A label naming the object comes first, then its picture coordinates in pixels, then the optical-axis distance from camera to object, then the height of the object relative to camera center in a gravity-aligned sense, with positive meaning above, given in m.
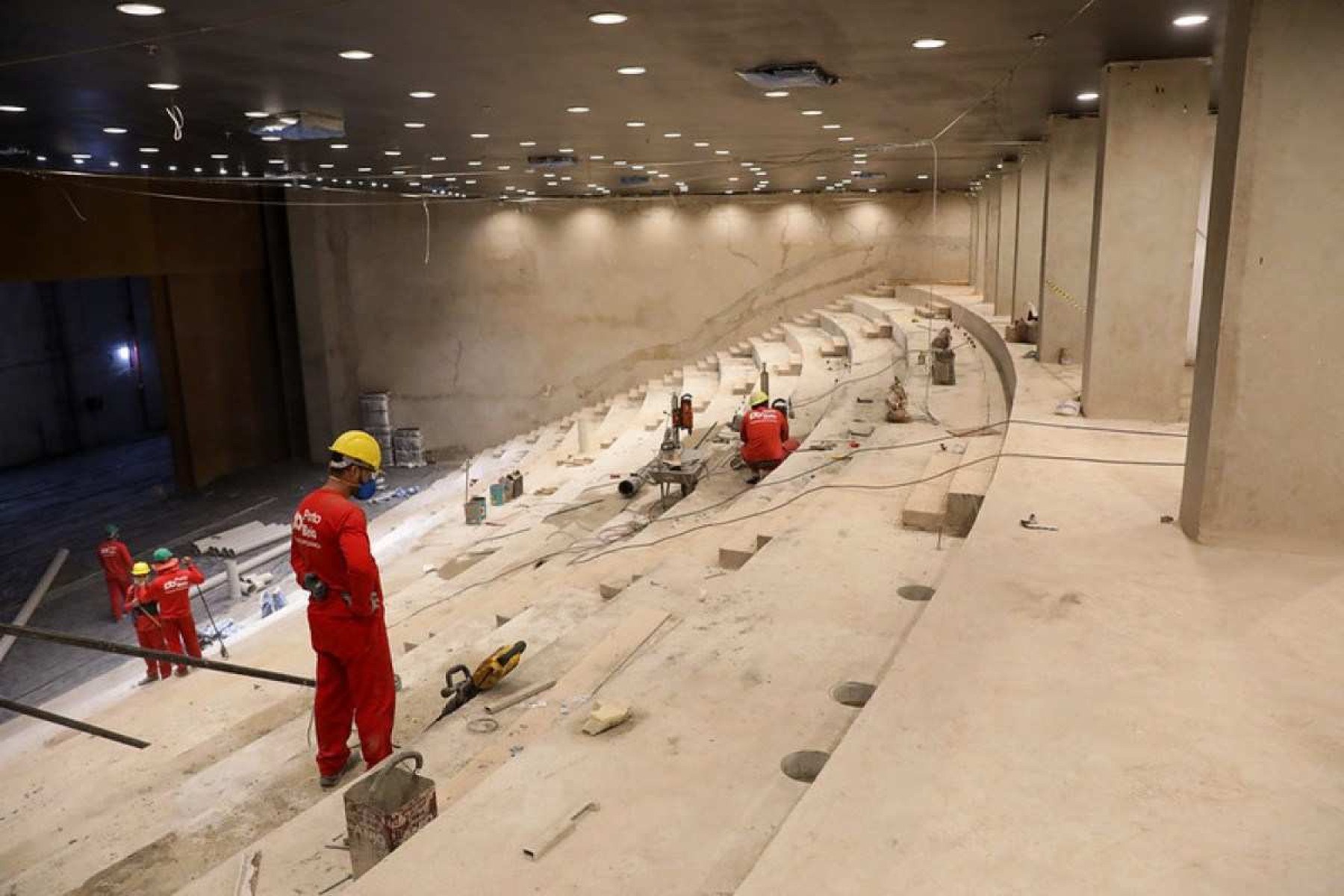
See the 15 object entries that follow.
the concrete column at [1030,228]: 11.27 +0.43
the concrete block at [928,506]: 5.44 -1.36
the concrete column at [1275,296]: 3.62 -0.14
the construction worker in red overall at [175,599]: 8.73 -2.87
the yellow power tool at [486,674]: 4.38 -1.81
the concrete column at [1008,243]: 12.66 +0.30
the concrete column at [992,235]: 14.50 +0.47
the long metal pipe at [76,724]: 4.72 -2.33
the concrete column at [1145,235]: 6.37 +0.18
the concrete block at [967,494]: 5.35 -1.27
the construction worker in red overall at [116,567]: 10.53 -3.11
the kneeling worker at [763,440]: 8.34 -1.48
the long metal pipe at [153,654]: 4.16 -1.71
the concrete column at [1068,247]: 8.66 +0.15
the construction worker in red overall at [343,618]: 4.12 -1.47
